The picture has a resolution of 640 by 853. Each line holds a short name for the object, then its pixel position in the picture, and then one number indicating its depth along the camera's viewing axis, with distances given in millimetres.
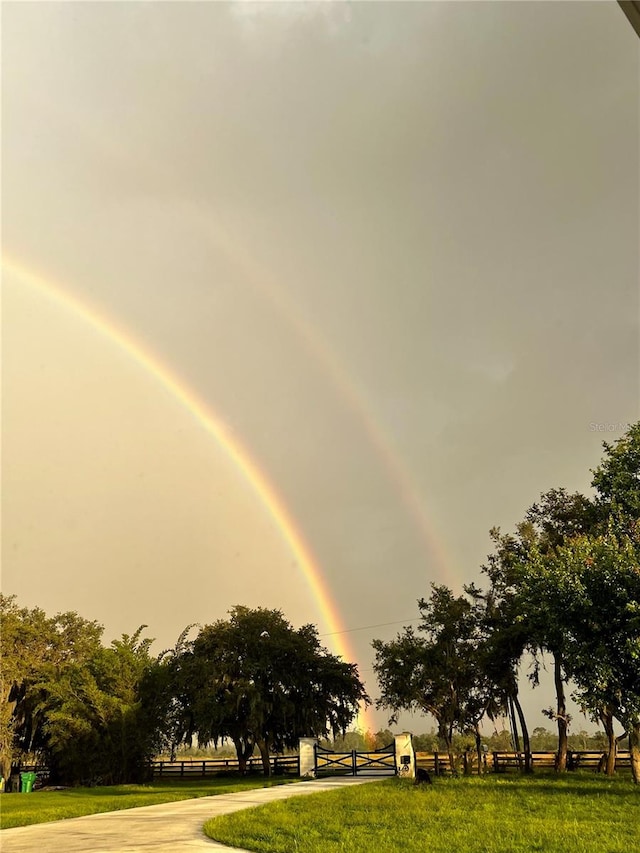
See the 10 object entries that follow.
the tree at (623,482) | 23625
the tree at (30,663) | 43781
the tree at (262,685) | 42062
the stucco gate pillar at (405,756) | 28438
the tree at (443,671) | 38125
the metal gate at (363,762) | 31609
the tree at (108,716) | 38031
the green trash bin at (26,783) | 34991
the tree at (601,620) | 19141
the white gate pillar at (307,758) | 32594
